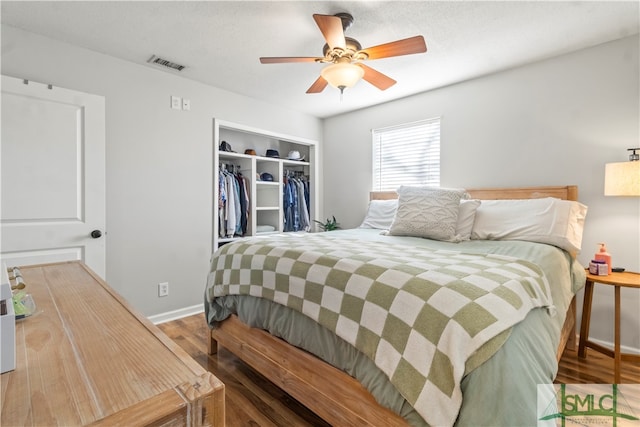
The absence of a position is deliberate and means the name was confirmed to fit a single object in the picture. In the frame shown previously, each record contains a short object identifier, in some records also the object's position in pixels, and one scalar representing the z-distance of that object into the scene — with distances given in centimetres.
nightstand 185
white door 204
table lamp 194
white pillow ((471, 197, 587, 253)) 209
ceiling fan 179
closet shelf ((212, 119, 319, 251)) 336
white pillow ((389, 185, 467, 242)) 230
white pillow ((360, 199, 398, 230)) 312
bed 90
